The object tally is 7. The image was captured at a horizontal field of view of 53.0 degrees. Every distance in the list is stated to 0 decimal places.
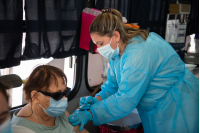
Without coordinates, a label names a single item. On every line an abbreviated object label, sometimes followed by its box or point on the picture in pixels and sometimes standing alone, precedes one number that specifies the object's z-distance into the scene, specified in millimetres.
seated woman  1344
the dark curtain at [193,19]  4414
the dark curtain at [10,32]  1497
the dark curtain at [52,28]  1696
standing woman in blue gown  1474
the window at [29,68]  2014
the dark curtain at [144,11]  2592
